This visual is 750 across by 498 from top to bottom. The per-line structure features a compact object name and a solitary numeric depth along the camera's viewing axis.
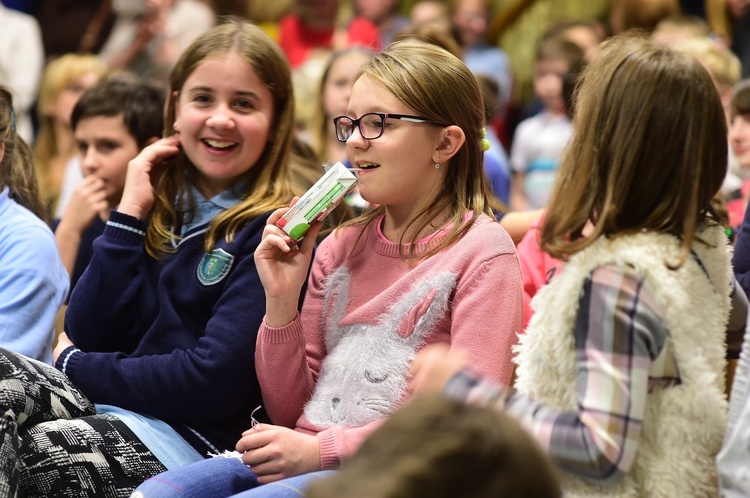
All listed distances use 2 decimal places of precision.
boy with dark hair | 5.34
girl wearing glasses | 4.67
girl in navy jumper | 4.74
